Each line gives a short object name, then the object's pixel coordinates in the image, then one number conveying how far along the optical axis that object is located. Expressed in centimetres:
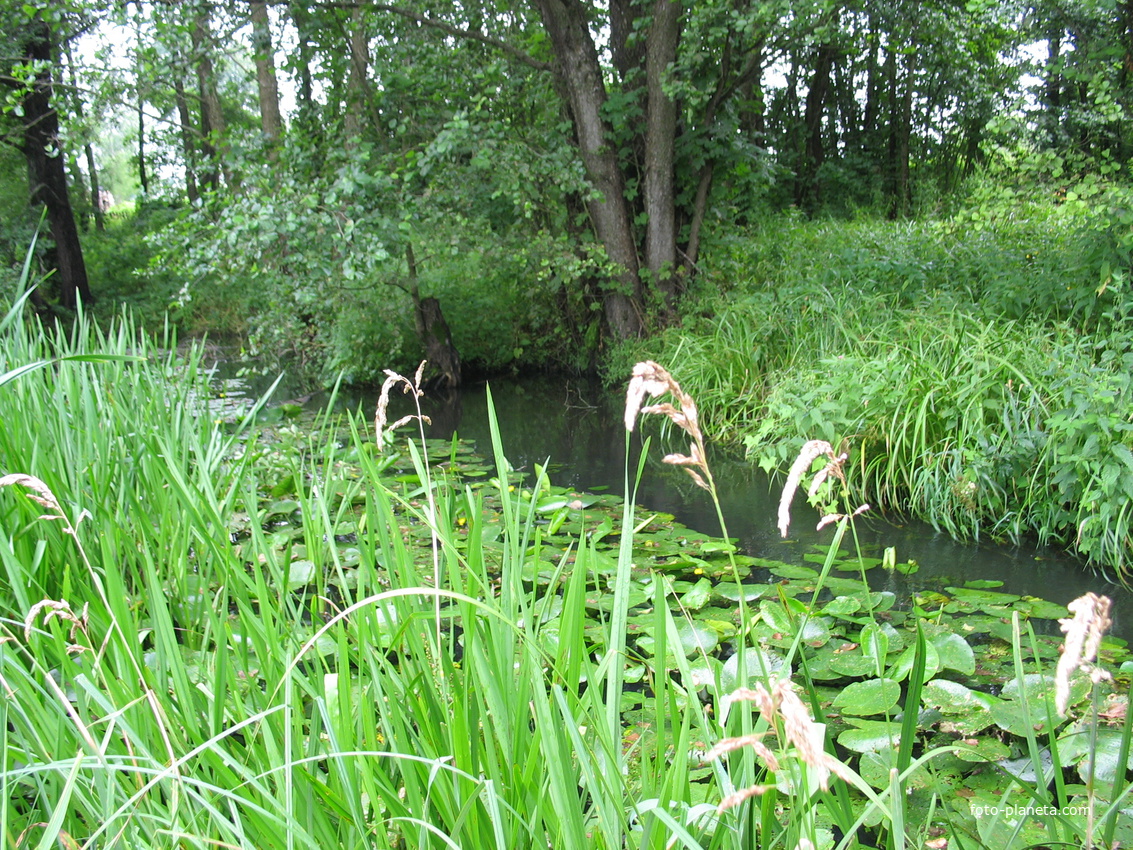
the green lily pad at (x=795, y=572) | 328
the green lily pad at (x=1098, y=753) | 177
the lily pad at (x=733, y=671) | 214
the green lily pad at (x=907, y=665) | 222
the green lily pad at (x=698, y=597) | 280
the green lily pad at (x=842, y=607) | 275
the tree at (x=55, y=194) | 1286
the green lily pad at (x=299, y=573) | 297
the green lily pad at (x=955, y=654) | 225
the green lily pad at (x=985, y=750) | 187
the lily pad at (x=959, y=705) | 205
